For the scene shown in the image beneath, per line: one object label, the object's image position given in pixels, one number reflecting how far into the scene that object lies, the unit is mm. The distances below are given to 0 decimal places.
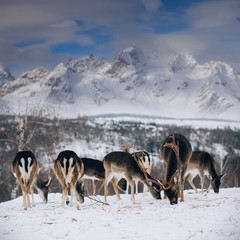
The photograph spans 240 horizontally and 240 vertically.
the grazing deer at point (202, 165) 13344
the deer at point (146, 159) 13359
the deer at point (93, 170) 14148
